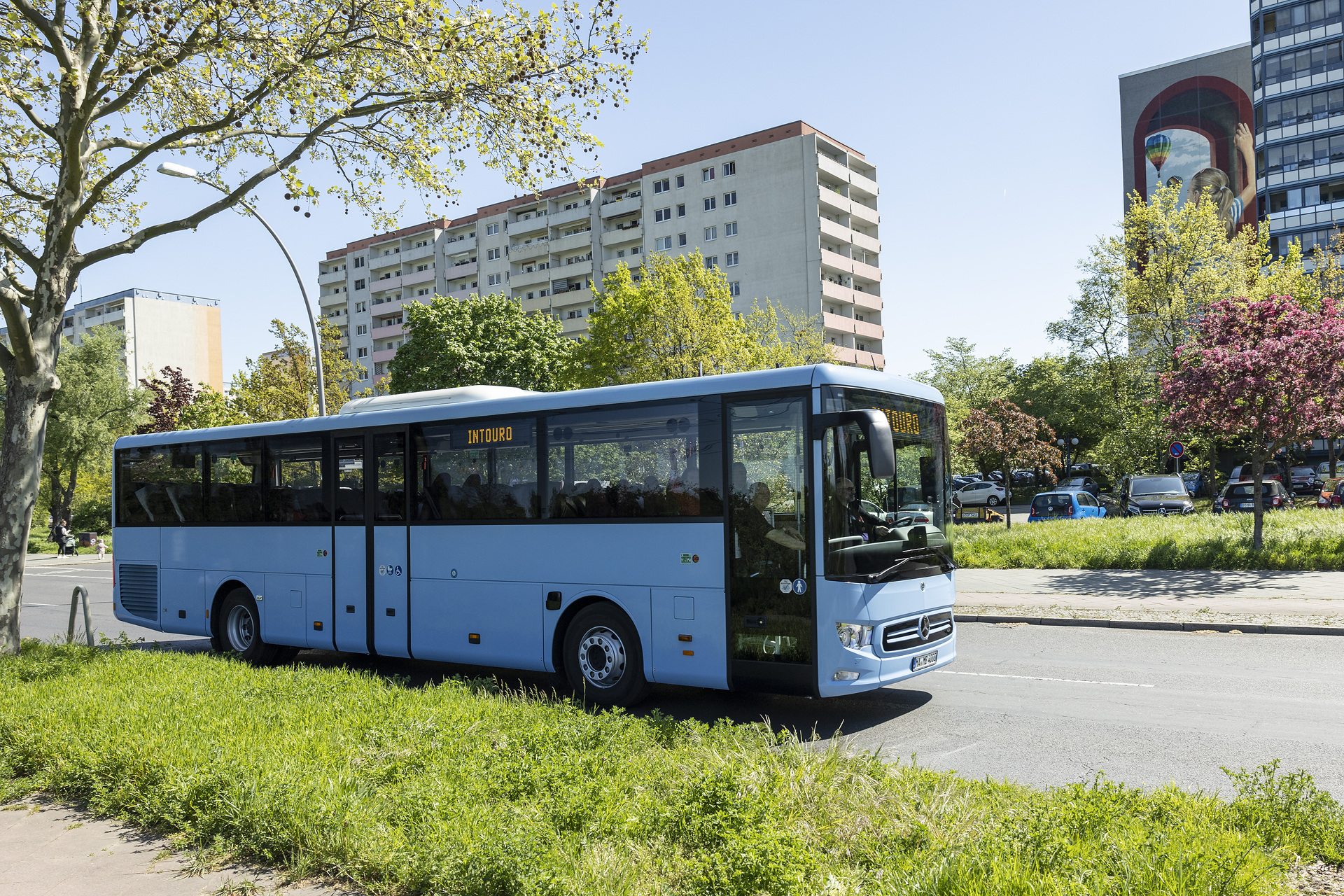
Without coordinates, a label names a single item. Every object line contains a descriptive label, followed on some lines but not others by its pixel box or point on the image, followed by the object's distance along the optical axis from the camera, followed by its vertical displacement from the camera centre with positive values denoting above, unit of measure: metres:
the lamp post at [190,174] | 14.02 +5.21
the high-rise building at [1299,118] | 68.50 +26.28
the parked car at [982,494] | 47.38 -0.89
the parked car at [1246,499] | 29.48 -0.96
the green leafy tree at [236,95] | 10.68 +4.99
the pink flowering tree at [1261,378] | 16.67 +1.66
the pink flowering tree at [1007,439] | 27.25 +1.12
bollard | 12.68 -1.35
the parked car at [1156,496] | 28.30 -0.76
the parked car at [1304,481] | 41.16 -0.58
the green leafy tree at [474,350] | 45.53 +7.05
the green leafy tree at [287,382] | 39.47 +5.10
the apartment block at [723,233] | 63.59 +19.45
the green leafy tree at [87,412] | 50.16 +4.99
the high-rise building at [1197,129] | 77.88 +29.29
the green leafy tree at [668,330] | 31.05 +5.26
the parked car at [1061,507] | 30.31 -1.10
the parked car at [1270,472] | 33.78 -0.16
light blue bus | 7.47 -0.42
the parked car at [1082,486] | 46.25 -0.57
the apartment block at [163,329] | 104.62 +19.89
